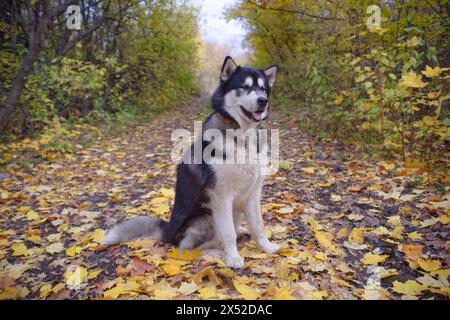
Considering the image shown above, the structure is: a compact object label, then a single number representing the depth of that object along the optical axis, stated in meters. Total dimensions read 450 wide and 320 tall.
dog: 2.70
